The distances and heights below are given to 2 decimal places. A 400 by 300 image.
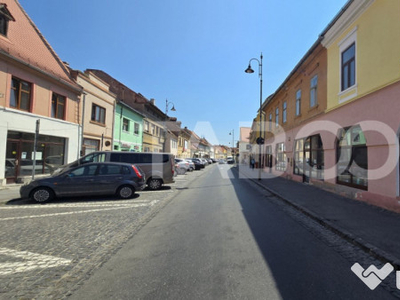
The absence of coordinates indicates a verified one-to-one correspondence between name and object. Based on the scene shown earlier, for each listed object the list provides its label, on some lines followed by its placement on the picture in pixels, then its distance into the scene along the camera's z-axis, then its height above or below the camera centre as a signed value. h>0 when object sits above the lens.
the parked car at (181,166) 24.74 -1.02
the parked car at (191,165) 29.93 -1.09
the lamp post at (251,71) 18.47 +6.55
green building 23.04 +2.64
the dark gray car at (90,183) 8.62 -1.10
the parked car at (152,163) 12.11 -0.40
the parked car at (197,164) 34.69 -1.07
